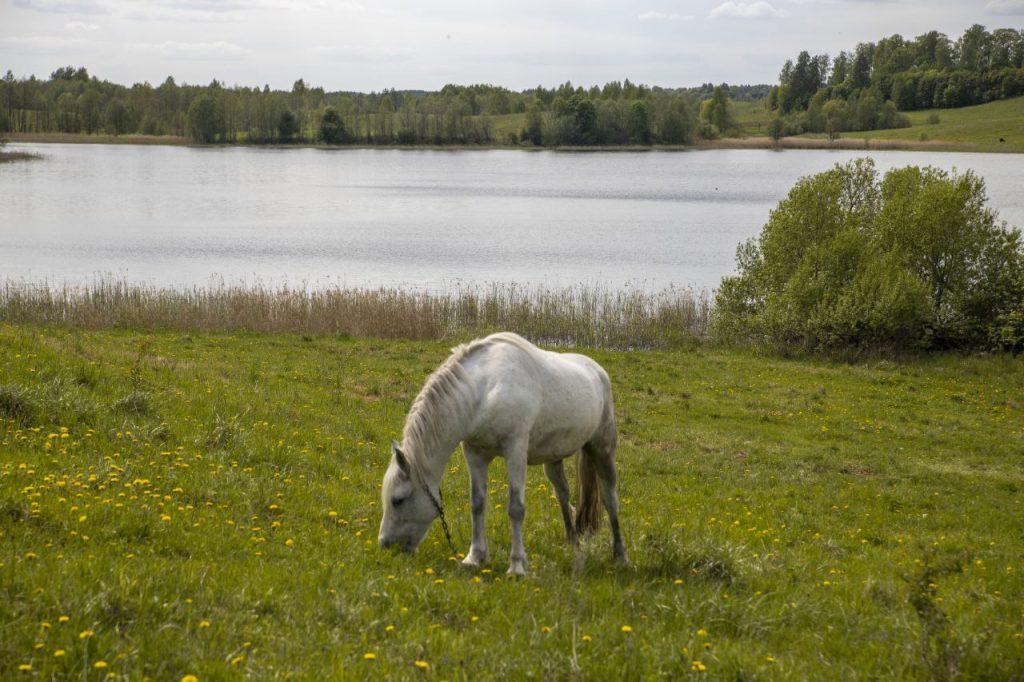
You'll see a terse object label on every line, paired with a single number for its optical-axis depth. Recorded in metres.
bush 29.73
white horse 7.47
